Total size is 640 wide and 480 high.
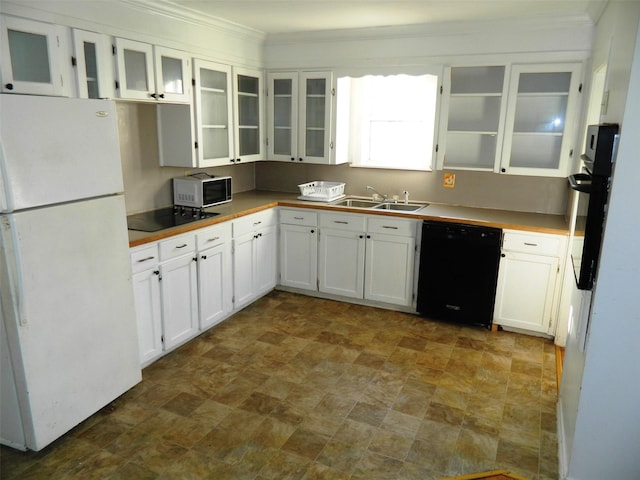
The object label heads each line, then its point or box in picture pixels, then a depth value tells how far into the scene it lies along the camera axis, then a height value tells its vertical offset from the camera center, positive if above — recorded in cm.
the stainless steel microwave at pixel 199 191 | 389 -49
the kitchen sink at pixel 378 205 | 436 -65
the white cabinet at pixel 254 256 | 396 -107
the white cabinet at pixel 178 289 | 319 -107
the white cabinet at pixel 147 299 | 296 -106
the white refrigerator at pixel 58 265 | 210 -66
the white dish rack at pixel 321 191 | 445 -54
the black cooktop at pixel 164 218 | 330 -65
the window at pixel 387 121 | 443 +12
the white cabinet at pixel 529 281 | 355 -107
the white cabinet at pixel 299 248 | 436 -105
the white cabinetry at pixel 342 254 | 418 -106
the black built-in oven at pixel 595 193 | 190 -22
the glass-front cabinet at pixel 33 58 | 240 +36
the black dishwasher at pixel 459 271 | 371 -106
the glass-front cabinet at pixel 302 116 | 445 +15
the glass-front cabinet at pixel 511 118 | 367 +14
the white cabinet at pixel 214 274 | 354 -108
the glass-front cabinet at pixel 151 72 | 308 +39
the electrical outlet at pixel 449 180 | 436 -40
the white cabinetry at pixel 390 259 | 400 -105
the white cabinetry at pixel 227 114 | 386 +14
